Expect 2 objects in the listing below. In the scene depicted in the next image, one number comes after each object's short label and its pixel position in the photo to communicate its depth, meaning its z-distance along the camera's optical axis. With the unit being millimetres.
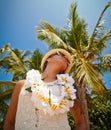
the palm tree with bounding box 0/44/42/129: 8350
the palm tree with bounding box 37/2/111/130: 7640
